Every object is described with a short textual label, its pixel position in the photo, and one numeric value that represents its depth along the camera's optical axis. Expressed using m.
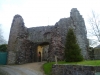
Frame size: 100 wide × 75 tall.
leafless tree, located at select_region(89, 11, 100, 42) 11.08
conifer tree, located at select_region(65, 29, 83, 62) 7.73
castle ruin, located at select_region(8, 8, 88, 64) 10.28
